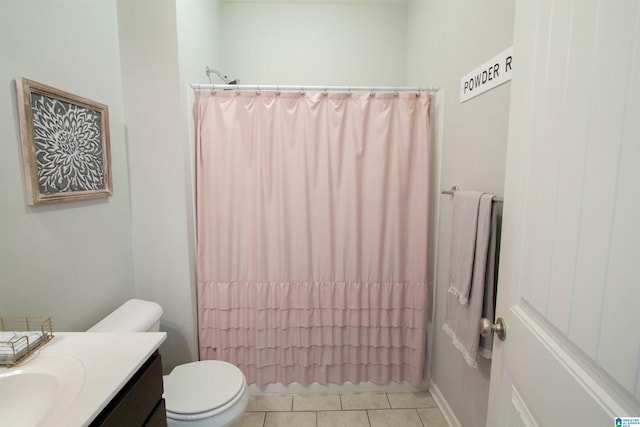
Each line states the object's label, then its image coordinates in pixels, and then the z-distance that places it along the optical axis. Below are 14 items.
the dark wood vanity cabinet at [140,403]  0.67
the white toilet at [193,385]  1.11
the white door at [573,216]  0.40
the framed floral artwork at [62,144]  0.94
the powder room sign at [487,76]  1.02
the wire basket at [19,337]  0.74
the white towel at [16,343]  0.74
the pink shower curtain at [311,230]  1.58
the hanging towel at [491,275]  1.04
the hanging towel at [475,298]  1.04
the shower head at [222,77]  1.75
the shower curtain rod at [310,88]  1.53
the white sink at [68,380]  0.61
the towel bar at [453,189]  1.34
